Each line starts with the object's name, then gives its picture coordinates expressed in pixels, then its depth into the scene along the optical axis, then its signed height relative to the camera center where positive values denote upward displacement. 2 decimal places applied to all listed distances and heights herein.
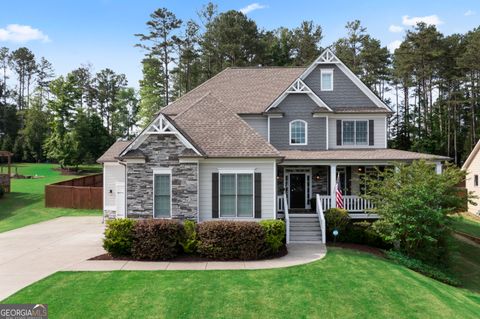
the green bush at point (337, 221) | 16.12 -2.53
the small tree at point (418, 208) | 14.09 -1.73
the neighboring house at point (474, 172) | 29.38 -0.58
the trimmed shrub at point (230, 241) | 13.08 -2.80
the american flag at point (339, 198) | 16.89 -1.58
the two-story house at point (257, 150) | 14.62 +0.73
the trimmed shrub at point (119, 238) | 13.08 -2.66
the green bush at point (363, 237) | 16.22 -3.27
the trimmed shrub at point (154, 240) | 12.94 -2.74
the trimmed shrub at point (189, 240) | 13.30 -2.79
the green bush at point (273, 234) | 13.33 -2.60
